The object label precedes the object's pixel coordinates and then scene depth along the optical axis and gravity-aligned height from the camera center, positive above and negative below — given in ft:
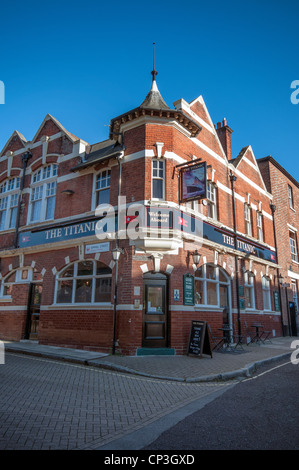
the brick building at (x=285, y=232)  67.87 +19.37
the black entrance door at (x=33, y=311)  47.60 +0.02
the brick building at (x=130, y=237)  38.11 +10.67
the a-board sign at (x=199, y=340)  35.04 -2.97
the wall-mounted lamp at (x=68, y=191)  47.95 +18.02
